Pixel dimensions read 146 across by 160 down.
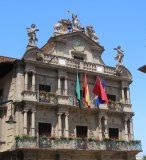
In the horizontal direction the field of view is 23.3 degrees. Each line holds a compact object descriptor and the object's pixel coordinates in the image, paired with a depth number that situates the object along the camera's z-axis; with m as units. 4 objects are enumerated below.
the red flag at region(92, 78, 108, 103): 32.28
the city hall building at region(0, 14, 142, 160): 30.05
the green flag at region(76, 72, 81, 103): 31.89
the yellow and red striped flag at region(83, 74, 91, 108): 31.87
